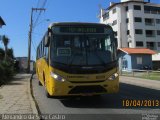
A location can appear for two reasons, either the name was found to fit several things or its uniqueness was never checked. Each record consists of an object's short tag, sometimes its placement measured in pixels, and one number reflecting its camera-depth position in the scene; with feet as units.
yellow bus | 17.97
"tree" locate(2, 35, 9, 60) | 80.74
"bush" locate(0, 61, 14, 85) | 38.50
